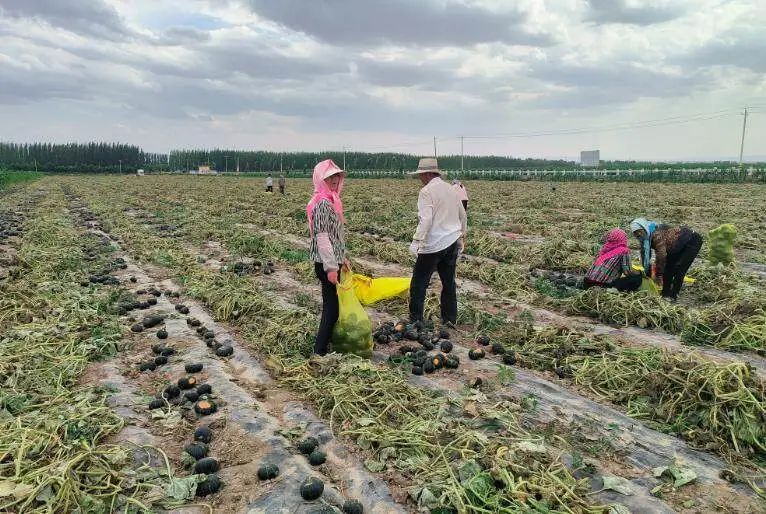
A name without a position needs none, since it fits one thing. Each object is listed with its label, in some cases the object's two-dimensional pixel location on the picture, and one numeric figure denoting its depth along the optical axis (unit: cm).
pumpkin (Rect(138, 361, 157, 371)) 633
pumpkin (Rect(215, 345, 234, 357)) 684
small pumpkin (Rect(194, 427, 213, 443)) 466
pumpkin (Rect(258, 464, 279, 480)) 409
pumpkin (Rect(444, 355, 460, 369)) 637
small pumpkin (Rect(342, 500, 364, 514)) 371
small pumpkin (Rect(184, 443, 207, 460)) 433
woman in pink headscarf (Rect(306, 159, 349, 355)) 601
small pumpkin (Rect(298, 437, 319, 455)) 448
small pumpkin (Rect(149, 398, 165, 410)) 533
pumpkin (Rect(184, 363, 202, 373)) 616
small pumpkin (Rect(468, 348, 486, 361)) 667
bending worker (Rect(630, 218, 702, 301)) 895
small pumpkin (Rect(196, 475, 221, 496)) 393
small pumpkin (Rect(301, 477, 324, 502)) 380
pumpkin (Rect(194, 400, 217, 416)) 517
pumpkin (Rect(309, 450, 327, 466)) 436
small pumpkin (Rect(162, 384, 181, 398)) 562
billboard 9806
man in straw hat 747
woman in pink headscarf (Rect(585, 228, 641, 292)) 905
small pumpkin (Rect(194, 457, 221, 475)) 415
